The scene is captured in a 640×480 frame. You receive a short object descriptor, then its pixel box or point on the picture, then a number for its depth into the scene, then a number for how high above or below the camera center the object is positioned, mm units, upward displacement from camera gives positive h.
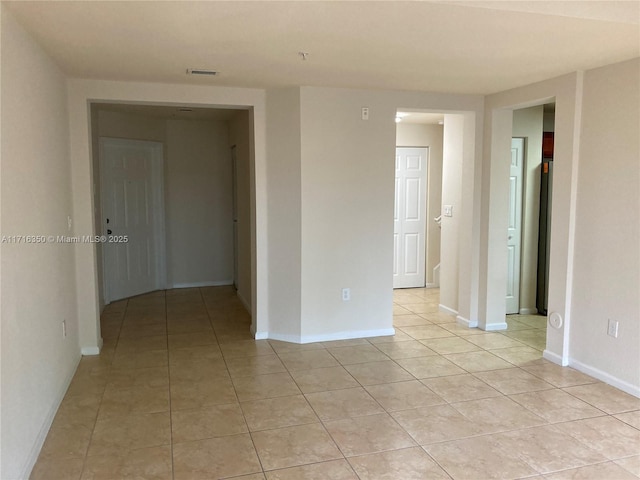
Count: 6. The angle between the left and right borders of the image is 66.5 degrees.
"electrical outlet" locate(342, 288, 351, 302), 4461 -911
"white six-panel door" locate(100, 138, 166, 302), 5938 -296
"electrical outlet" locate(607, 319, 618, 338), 3391 -943
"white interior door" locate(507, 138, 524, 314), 5168 -285
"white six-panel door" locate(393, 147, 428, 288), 6664 -338
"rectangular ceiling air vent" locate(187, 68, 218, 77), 3496 +884
